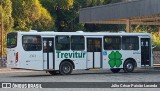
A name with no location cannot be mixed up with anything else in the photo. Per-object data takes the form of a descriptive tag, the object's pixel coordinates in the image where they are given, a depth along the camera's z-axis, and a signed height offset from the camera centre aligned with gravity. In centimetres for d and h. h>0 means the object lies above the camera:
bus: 2761 +2
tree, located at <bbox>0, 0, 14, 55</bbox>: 5094 +388
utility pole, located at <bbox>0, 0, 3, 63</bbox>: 4347 +153
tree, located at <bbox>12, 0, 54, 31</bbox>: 5784 +464
